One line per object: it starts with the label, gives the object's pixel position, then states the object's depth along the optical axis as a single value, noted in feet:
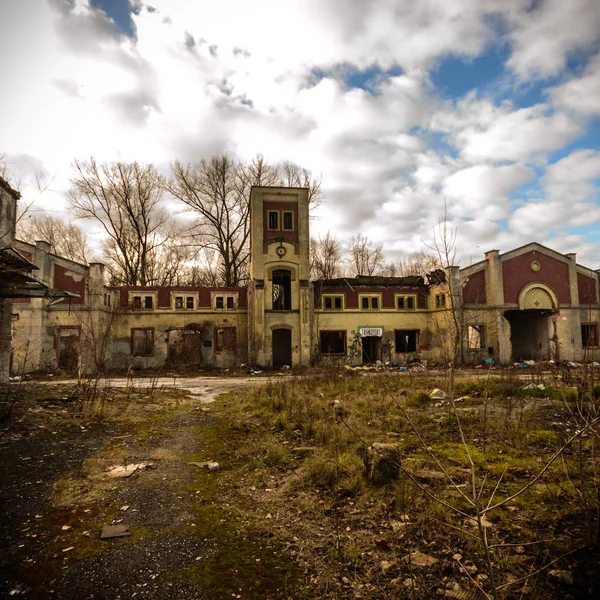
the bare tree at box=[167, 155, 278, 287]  113.91
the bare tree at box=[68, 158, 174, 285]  106.73
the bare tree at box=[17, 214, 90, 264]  108.27
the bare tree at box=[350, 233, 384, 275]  148.87
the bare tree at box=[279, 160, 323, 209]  120.37
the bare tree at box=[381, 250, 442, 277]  149.65
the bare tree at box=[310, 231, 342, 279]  138.62
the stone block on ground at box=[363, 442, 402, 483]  16.63
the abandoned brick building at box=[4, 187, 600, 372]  81.87
